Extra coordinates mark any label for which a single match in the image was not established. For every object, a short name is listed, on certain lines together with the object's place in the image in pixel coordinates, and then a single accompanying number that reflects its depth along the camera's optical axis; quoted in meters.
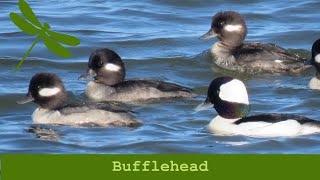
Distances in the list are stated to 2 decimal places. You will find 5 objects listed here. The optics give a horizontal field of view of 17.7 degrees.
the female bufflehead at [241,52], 15.65
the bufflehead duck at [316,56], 14.75
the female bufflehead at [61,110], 12.22
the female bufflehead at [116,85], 13.84
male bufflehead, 11.32
